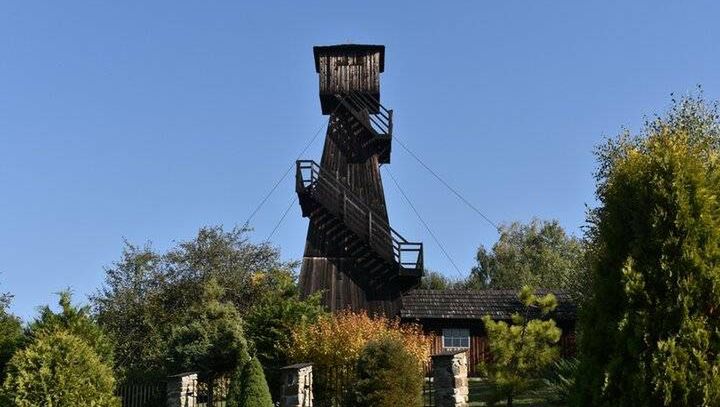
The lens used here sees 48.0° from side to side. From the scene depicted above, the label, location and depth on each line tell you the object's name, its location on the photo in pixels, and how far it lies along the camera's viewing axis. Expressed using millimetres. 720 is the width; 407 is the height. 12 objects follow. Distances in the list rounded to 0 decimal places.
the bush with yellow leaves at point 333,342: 20156
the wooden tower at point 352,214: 27828
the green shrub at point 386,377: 15492
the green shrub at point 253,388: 16500
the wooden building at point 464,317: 30328
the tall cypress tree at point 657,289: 7836
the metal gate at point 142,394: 20734
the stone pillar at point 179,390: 18797
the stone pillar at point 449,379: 15727
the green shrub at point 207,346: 21812
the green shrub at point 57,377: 15852
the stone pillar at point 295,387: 16719
